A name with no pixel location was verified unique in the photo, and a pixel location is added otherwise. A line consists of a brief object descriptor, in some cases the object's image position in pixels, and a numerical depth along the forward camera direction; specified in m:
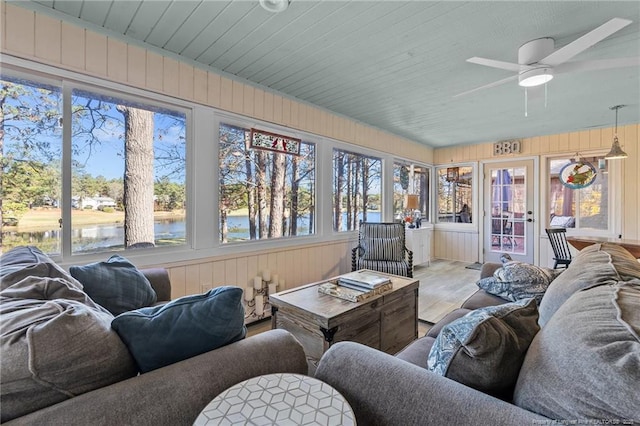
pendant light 3.40
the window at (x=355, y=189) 4.07
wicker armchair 3.55
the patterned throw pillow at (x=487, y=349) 0.80
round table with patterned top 0.70
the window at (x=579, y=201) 4.41
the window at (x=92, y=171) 1.85
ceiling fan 1.87
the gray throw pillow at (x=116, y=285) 1.60
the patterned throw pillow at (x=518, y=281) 1.95
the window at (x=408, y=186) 5.19
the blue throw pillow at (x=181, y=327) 0.83
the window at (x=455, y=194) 5.71
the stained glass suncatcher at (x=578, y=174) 4.46
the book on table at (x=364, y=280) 2.16
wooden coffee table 1.78
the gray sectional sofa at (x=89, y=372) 0.64
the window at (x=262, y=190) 2.88
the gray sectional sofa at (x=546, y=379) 0.60
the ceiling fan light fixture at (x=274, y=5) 1.69
